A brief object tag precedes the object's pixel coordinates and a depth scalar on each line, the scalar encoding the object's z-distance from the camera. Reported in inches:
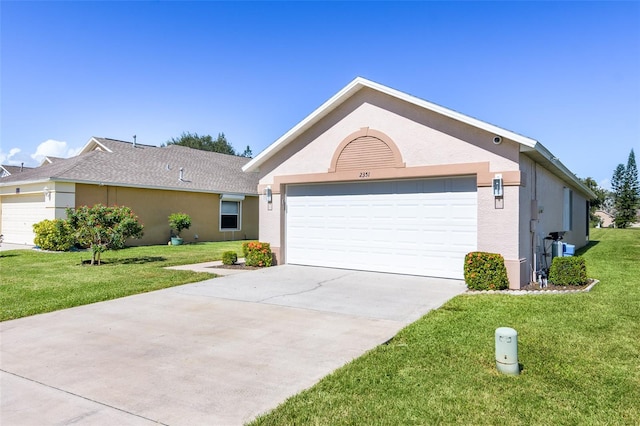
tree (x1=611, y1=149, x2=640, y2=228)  2323.7
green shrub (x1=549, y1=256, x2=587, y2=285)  364.5
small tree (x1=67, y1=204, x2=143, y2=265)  525.7
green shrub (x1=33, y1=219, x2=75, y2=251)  673.0
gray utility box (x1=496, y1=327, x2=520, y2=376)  169.9
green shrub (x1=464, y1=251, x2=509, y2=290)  361.7
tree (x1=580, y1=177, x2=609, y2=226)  2272.9
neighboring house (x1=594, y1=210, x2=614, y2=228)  2910.9
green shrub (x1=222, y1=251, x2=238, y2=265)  516.4
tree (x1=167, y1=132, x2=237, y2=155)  2440.9
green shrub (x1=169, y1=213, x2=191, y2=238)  840.6
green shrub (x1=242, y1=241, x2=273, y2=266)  506.3
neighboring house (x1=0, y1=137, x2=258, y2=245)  745.0
